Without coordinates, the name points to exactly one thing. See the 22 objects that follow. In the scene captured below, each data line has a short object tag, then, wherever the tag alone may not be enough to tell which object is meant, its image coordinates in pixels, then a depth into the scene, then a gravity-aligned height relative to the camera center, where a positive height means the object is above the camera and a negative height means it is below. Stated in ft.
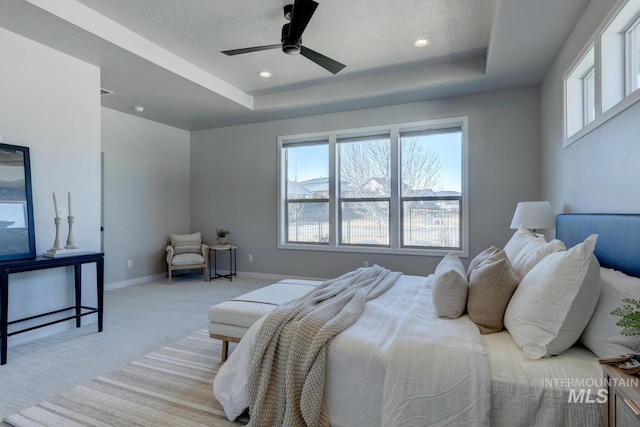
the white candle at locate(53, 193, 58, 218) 10.17 +0.31
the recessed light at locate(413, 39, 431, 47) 11.21 +5.92
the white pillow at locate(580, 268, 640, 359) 4.14 -1.56
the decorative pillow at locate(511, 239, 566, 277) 5.96 -0.85
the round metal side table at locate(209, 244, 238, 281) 18.38 -2.88
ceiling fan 7.80 +4.81
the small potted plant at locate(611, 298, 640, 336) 3.25 -1.21
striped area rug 5.93 -3.83
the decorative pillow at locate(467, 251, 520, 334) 5.55 -1.48
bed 4.14 -2.29
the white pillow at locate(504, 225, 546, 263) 7.45 -0.77
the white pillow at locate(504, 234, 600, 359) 4.49 -1.34
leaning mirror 9.16 +0.23
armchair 17.74 -2.35
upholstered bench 7.61 -2.43
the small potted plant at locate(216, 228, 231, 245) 18.80 -1.41
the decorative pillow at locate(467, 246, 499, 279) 7.60 -1.16
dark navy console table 8.30 -1.94
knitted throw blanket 5.09 -2.53
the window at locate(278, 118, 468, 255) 15.24 +1.13
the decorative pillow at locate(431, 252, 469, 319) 5.98 -1.56
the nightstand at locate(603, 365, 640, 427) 3.04 -1.92
